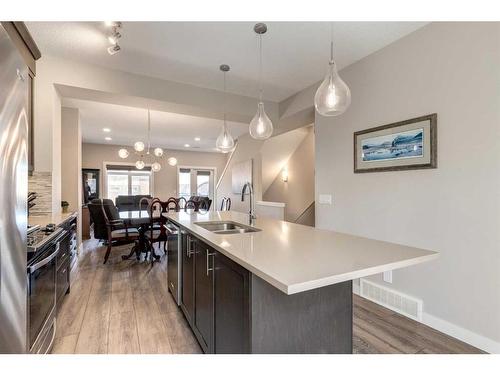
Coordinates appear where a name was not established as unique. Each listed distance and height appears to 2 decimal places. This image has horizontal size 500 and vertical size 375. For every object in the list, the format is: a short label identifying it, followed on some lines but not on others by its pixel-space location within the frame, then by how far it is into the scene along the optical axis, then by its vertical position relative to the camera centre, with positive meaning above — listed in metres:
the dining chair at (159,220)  4.05 -0.58
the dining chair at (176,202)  4.41 -0.29
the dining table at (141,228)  4.11 -0.73
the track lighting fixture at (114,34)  2.13 +1.38
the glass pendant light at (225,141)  2.75 +0.51
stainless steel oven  1.39 -0.71
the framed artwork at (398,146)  2.26 +0.41
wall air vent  2.33 -1.16
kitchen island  1.09 -0.53
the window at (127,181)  8.06 +0.19
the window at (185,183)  9.11 +0.13
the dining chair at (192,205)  4.95 -0.38
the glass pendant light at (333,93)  1.74 +0.66
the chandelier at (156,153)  4.98 +0.73
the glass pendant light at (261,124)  2.37 +0.60
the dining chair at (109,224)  3.95 -0.63
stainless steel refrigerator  0.99 -0.04
